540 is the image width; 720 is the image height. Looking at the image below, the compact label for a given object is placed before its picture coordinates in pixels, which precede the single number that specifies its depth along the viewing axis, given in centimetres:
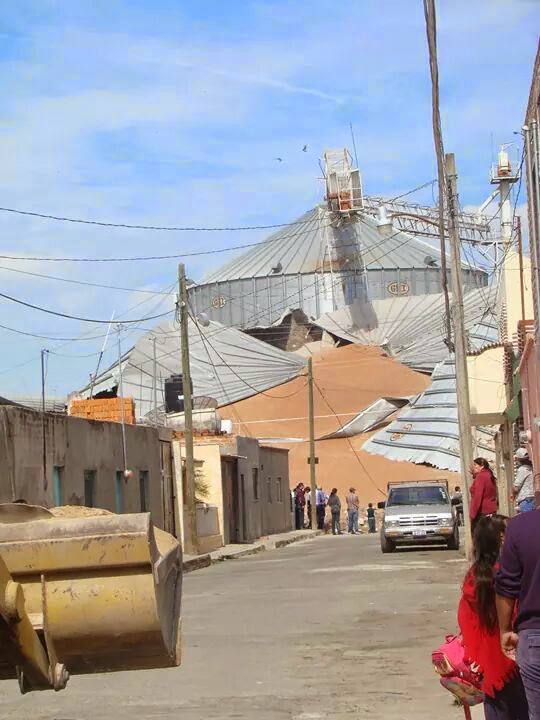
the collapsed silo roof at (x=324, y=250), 9725
